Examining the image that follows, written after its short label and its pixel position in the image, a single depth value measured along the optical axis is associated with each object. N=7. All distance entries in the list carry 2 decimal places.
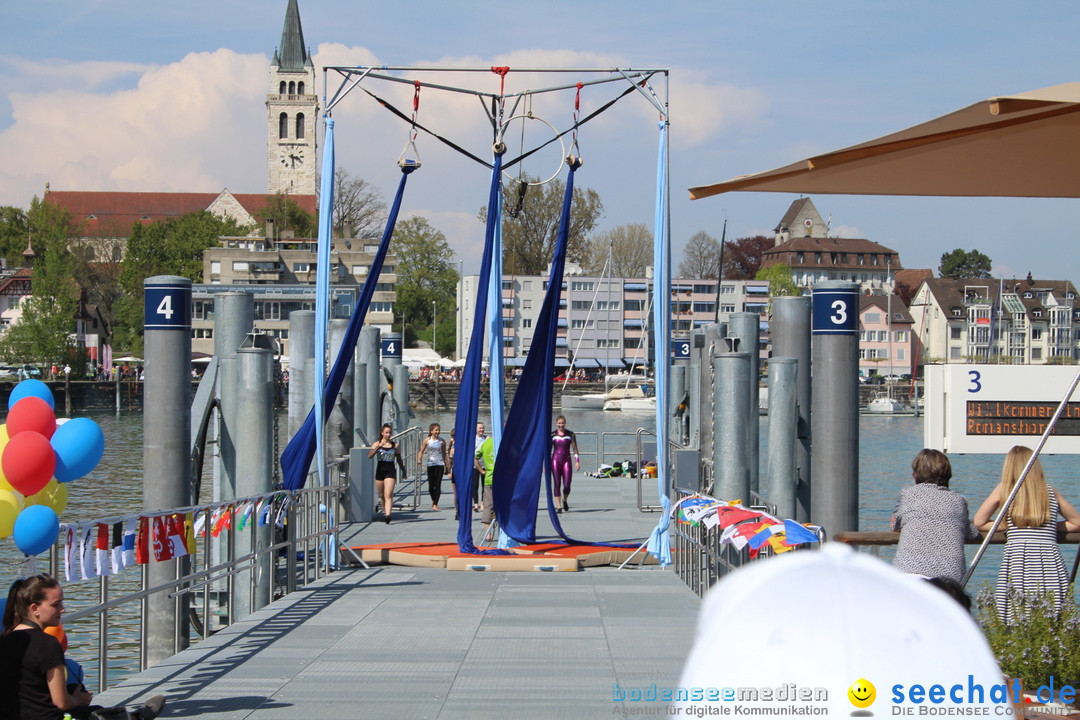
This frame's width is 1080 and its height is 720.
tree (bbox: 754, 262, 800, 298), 125.62
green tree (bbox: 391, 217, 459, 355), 124.19
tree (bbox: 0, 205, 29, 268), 126.12
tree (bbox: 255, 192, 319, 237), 134.88
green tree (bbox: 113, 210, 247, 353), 113.12
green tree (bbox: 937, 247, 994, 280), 158.62
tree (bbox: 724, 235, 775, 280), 147.38
